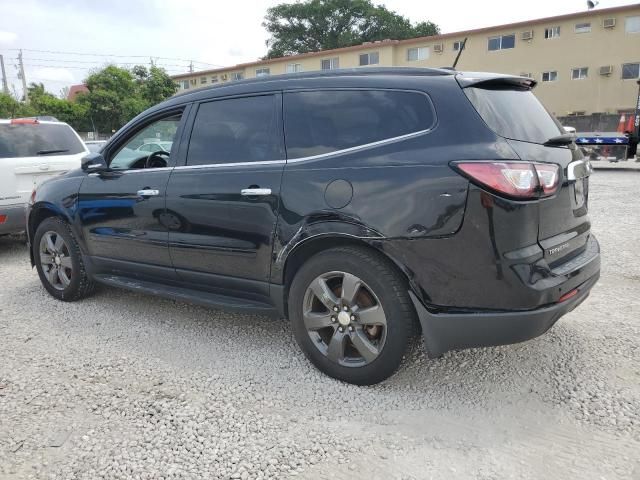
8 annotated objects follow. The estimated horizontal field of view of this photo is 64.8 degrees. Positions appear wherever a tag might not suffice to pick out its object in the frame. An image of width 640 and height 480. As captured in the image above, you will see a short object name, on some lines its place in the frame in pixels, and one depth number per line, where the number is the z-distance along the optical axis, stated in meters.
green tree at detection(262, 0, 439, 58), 47.91
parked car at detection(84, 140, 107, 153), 15.16
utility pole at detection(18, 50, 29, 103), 46.42
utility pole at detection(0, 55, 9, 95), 52.31
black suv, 2.53
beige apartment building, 28.25
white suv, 6.31
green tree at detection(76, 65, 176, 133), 36.28
